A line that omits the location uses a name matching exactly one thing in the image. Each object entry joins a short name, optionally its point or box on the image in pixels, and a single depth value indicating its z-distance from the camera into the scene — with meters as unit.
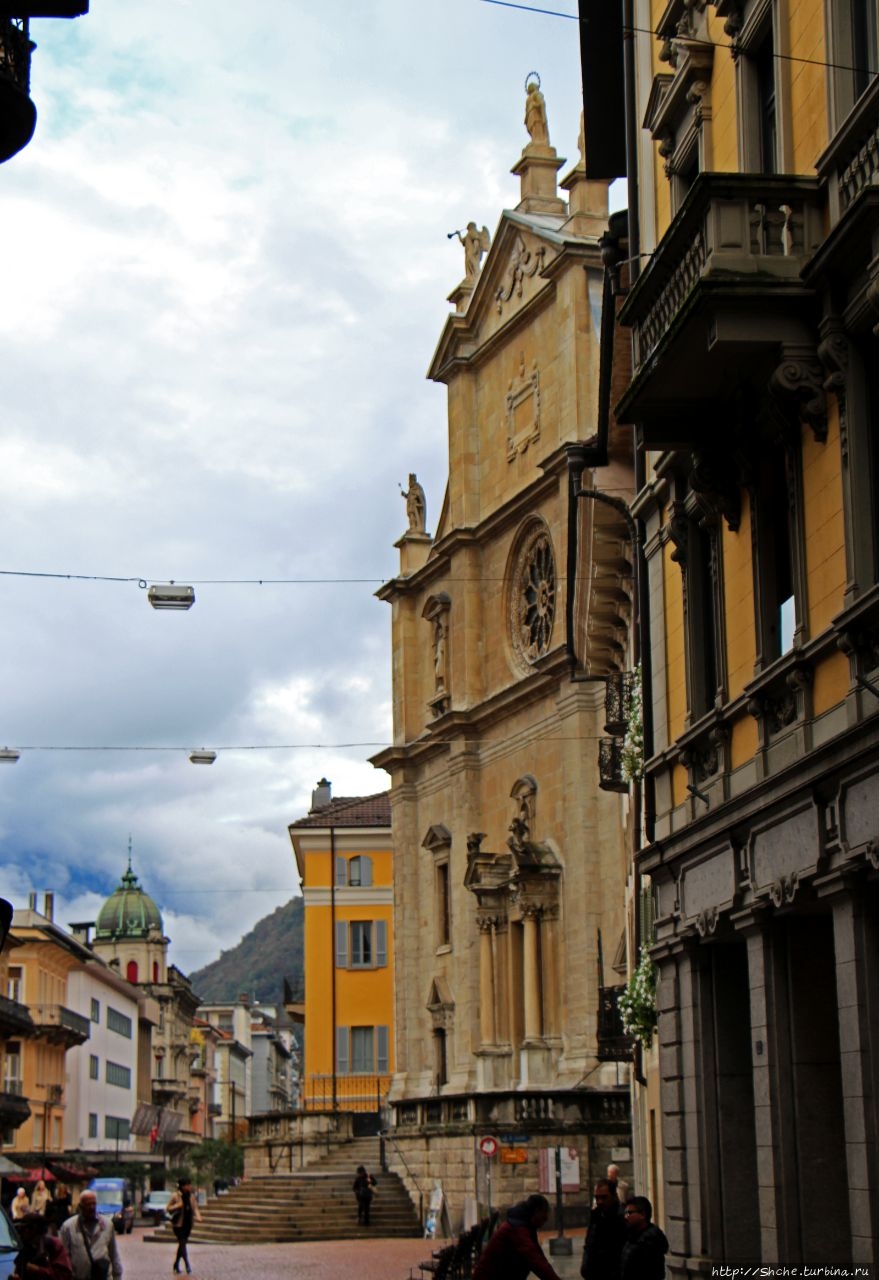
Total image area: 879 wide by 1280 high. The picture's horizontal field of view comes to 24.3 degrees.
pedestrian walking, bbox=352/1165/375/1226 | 44.00
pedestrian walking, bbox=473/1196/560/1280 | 12.85
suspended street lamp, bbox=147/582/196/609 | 30.45
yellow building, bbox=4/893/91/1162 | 84.06
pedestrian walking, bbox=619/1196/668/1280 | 13.70
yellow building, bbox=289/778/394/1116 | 65.00
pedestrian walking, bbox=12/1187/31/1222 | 38.03
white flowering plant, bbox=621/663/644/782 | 23.22
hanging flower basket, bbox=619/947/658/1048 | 21.98
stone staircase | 43.72
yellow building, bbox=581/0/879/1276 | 13.40
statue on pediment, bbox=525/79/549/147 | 54.59
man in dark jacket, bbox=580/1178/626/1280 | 15.32
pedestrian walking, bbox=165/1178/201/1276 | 31.14
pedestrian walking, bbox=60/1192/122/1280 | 16.84
